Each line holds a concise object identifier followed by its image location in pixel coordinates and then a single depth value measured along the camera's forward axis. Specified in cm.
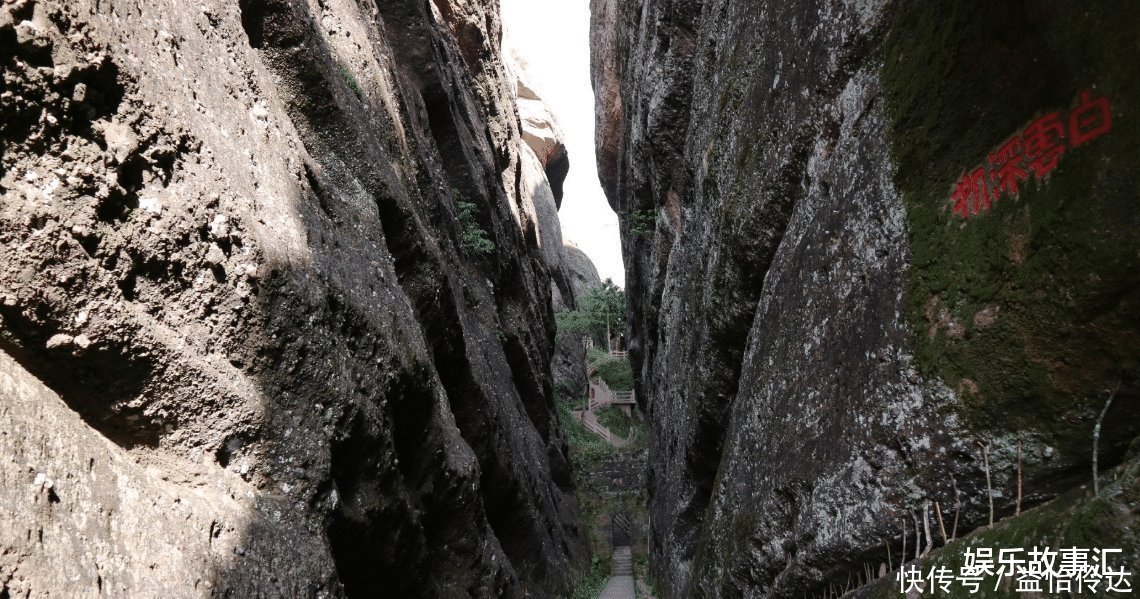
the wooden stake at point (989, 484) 319
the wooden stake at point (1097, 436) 271
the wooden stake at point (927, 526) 339
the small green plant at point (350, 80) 671
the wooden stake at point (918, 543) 345
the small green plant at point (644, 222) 1611
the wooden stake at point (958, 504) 339
